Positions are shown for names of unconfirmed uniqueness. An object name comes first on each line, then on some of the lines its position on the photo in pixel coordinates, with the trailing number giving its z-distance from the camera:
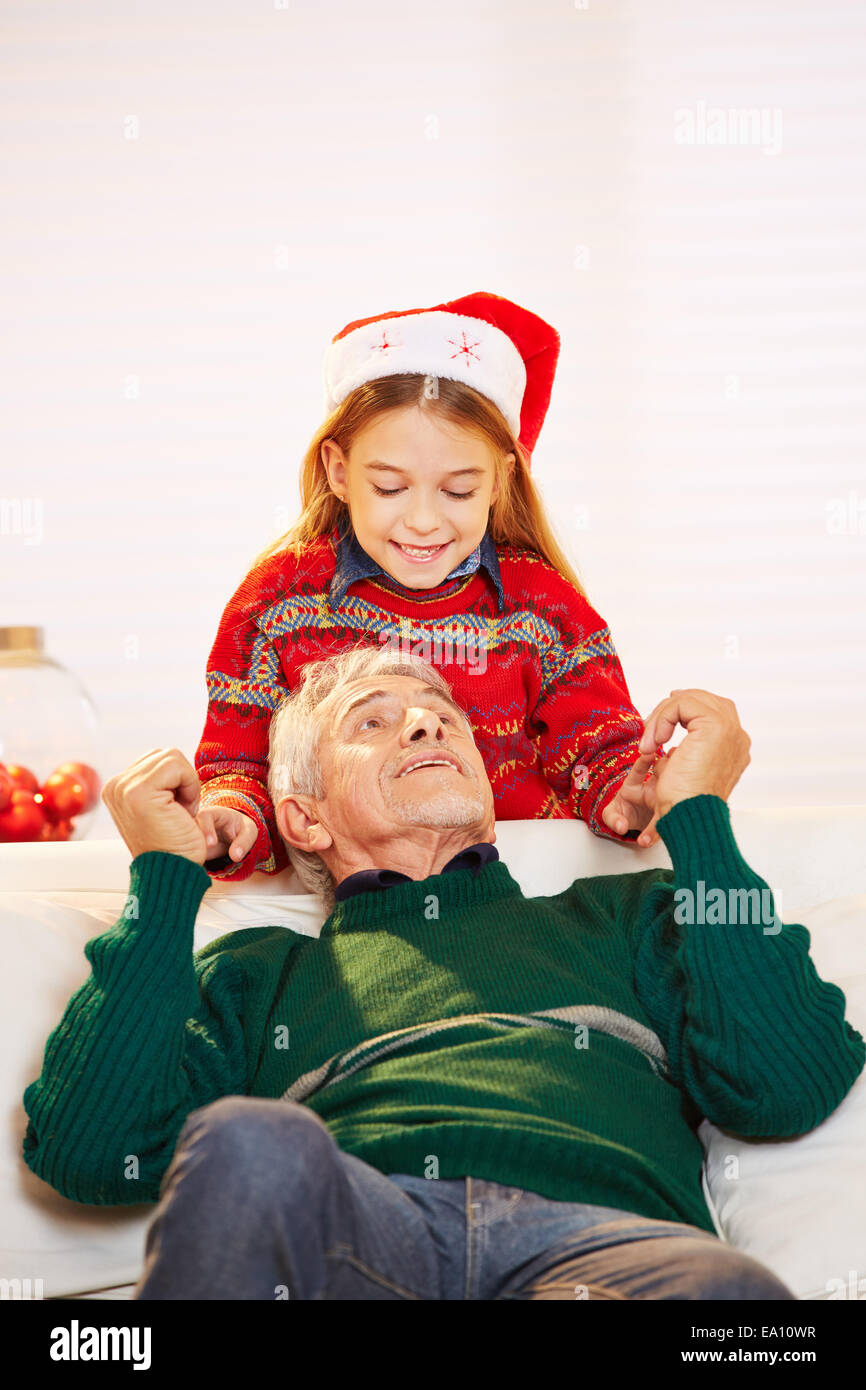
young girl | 1.90
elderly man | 0.96
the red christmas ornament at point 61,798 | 2.43
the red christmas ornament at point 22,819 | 2.39
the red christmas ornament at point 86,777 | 2.47
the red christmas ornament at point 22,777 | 2.42
